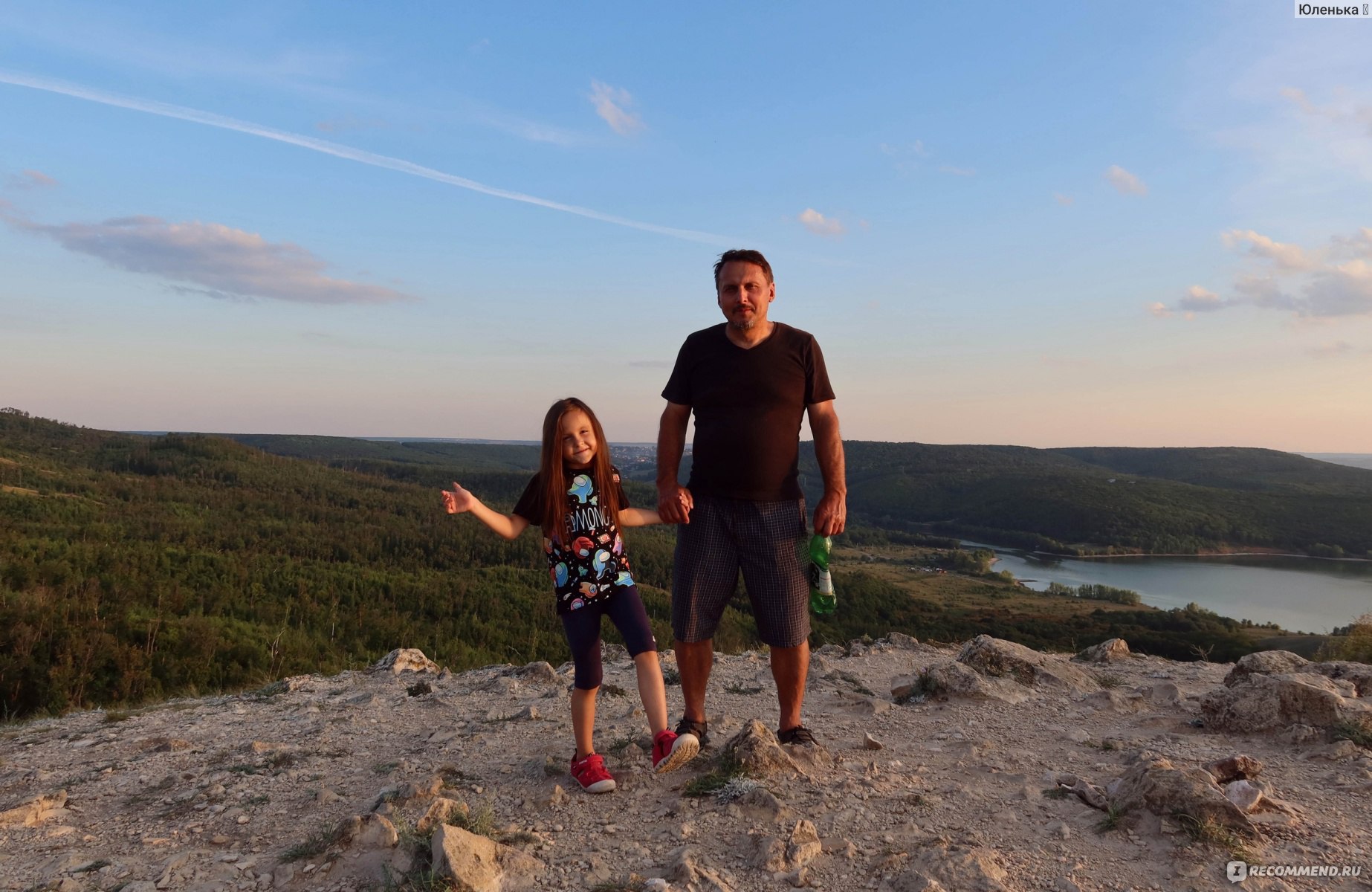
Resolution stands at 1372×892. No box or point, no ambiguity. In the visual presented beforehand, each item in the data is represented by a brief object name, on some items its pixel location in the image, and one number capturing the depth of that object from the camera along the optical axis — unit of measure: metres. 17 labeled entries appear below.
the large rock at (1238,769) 3.56
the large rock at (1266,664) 5.95
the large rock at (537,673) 6.47
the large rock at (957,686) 5.48
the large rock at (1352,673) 5.46
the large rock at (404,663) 7.41
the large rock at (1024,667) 5.93
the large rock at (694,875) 2.65
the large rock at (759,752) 3.61
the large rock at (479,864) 2.61
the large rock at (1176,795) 2.98
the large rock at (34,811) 3.30
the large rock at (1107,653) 7.38
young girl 3.48
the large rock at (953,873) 2.62
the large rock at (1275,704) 4.34
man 3.69
